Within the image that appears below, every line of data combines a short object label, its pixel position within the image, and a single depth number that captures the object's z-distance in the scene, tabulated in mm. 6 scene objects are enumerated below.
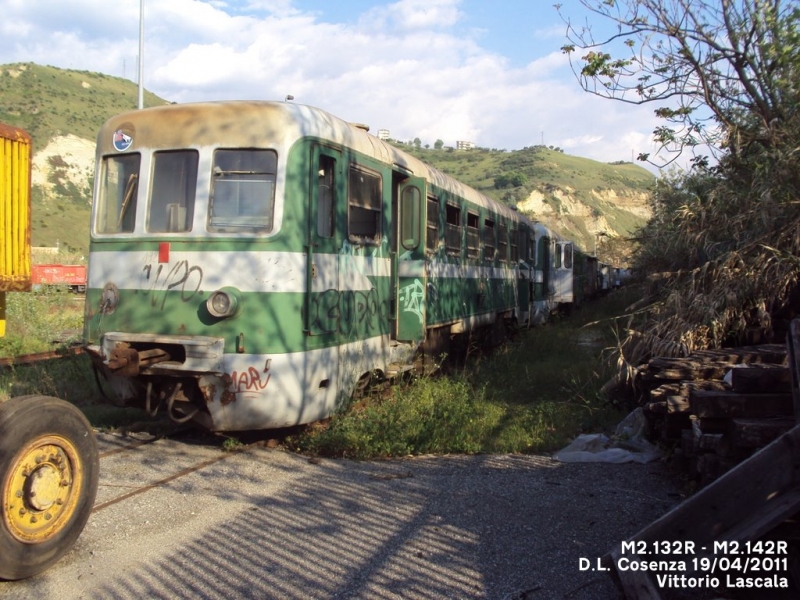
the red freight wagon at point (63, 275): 27748
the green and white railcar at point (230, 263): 6098
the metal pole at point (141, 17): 14359
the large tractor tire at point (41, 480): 3834
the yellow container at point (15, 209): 4289
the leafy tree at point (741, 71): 8781
